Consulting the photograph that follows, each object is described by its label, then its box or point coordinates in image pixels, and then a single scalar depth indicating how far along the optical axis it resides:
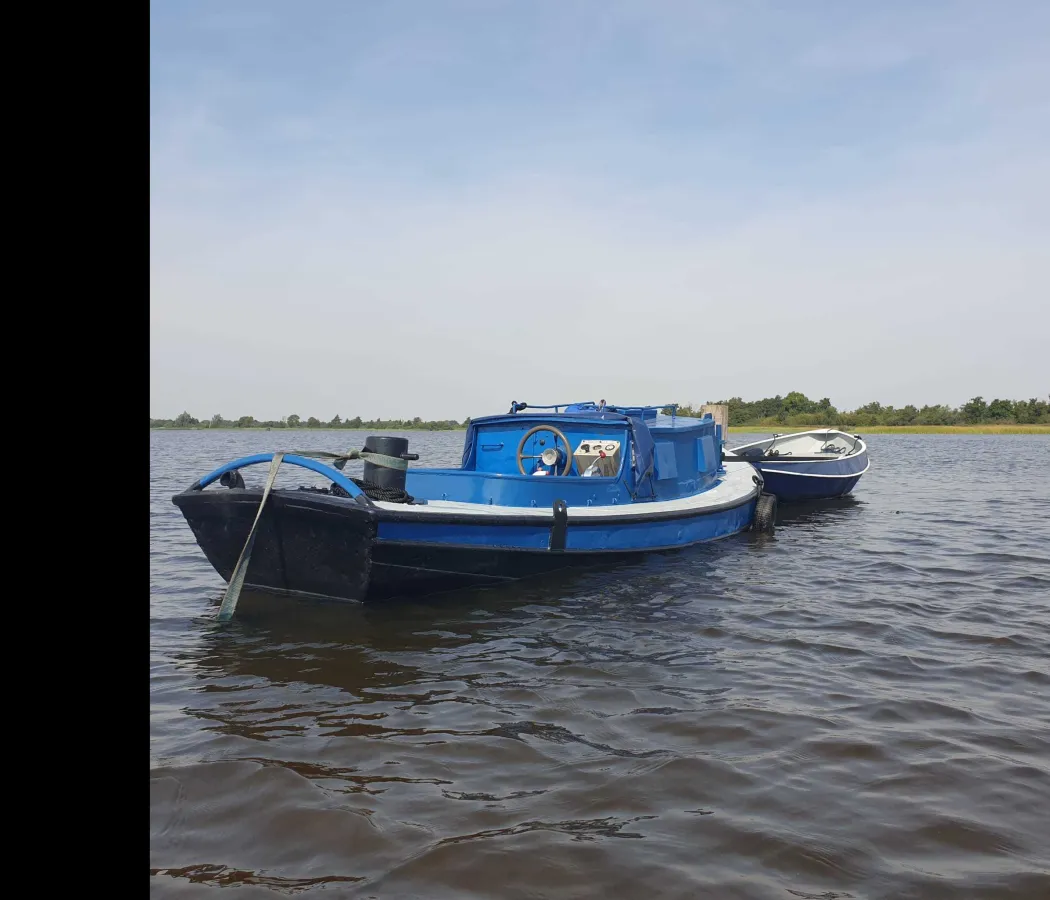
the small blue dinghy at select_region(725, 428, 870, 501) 19.19
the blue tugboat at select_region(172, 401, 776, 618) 8.07
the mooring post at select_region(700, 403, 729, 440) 21.23
